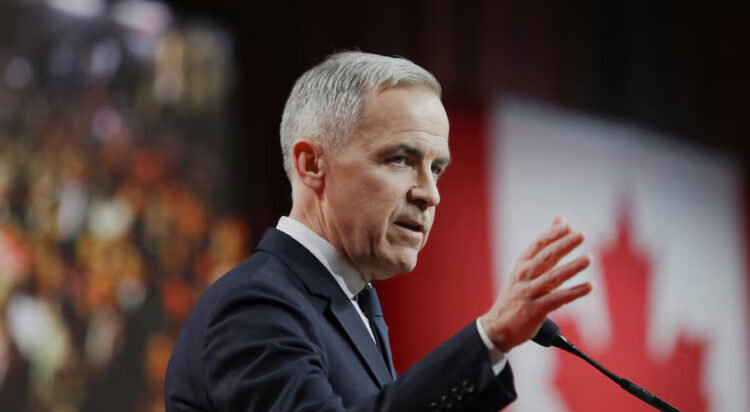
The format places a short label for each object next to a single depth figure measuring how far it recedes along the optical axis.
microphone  3.92
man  3.73
